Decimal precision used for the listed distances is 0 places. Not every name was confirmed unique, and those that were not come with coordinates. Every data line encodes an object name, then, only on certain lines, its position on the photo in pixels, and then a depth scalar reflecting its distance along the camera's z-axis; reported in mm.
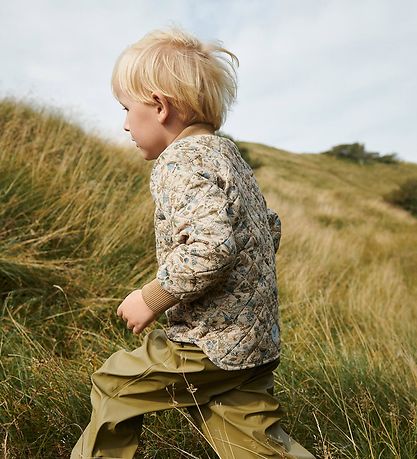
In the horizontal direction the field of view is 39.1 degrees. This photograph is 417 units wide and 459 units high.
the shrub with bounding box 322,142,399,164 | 36750
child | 1692
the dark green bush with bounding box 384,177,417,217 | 22562
